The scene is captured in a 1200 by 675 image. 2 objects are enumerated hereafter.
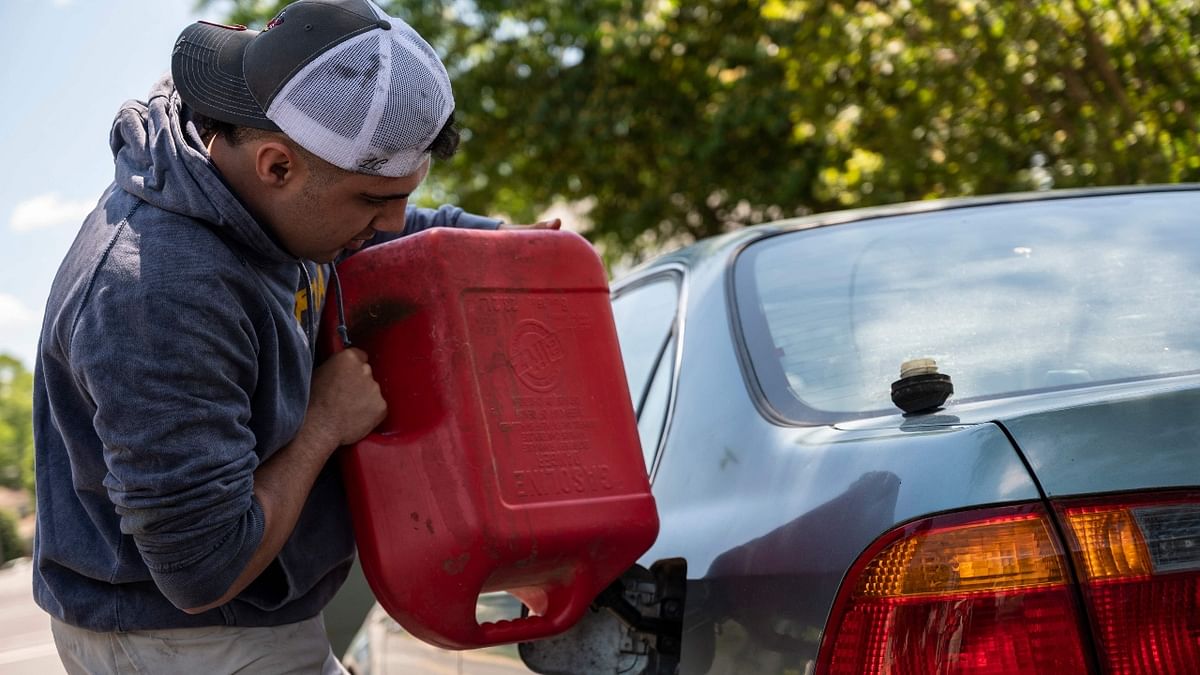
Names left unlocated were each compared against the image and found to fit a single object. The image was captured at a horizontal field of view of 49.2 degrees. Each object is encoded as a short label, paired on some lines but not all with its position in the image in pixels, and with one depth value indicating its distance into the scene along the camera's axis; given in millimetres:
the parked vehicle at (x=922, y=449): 1415
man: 1632
